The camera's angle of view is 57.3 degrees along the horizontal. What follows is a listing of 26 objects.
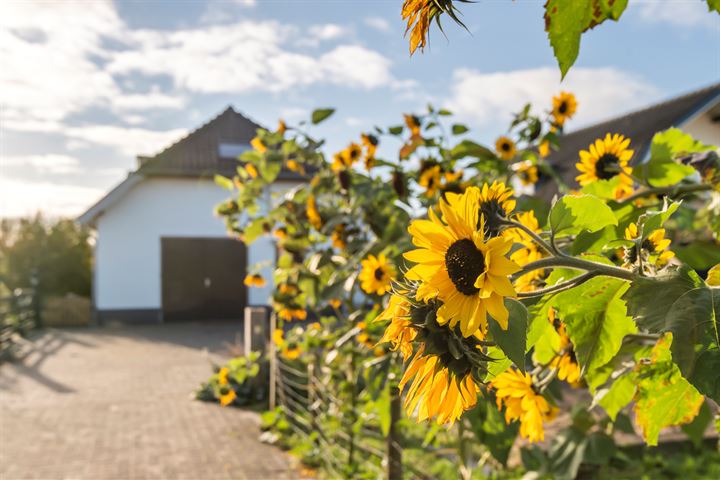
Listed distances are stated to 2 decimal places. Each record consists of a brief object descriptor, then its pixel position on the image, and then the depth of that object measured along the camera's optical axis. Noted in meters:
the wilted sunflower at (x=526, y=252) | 0.83
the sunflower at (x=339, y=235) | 3.07
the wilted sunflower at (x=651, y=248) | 0.80
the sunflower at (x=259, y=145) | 3.56
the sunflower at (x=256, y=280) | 4.20
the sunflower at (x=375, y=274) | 2.27
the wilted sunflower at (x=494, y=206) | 0.72
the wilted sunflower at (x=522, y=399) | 1.11
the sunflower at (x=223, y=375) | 5.11
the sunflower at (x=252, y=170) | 3.69
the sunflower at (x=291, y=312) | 3.55
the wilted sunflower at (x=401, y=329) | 0.63
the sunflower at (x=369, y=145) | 3.08
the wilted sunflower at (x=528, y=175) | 2.95
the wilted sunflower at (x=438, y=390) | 0.60
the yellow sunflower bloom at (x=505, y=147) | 2.89
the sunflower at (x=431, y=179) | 2.57
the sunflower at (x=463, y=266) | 0.59
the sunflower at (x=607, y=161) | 1.34
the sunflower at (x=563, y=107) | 2.89
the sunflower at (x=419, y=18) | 0.57
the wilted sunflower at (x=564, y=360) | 1.06
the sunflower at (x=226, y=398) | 5.04
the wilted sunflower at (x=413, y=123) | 3.01
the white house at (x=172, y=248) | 16.41
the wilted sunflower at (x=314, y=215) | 3.09
